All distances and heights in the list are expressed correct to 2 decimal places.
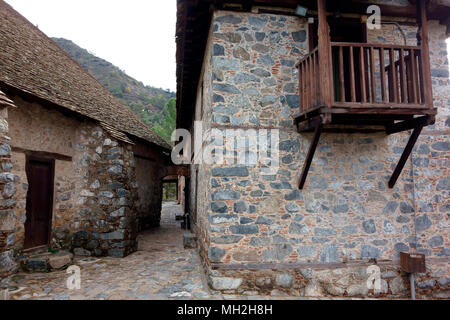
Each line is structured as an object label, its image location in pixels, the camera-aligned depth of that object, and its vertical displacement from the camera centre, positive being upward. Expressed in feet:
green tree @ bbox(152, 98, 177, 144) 73.72 +18.21
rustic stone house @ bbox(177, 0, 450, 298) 15.58 +1.18
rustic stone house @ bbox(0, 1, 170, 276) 19.34 +2.26
